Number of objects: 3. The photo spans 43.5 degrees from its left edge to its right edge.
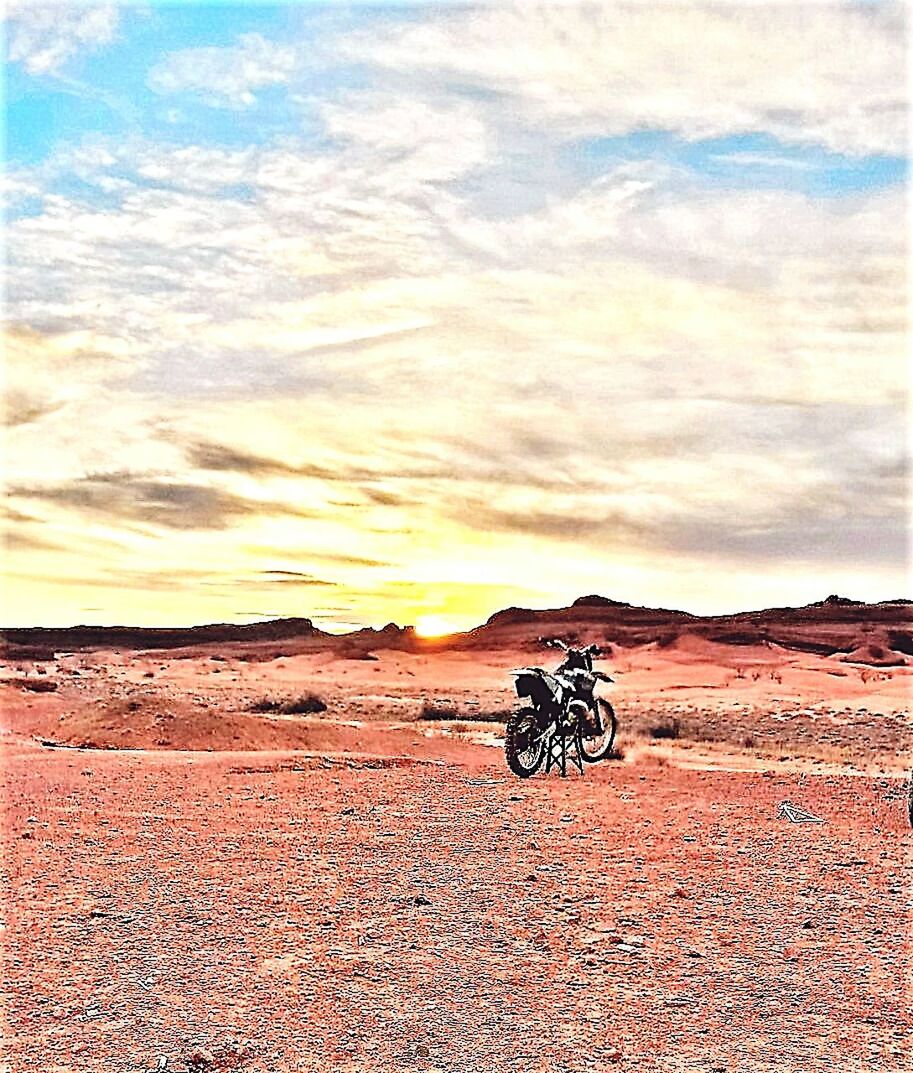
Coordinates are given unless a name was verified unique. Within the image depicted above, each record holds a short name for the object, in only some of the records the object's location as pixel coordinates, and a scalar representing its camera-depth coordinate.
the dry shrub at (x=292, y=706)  38.16
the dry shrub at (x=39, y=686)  39.47
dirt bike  17.16
